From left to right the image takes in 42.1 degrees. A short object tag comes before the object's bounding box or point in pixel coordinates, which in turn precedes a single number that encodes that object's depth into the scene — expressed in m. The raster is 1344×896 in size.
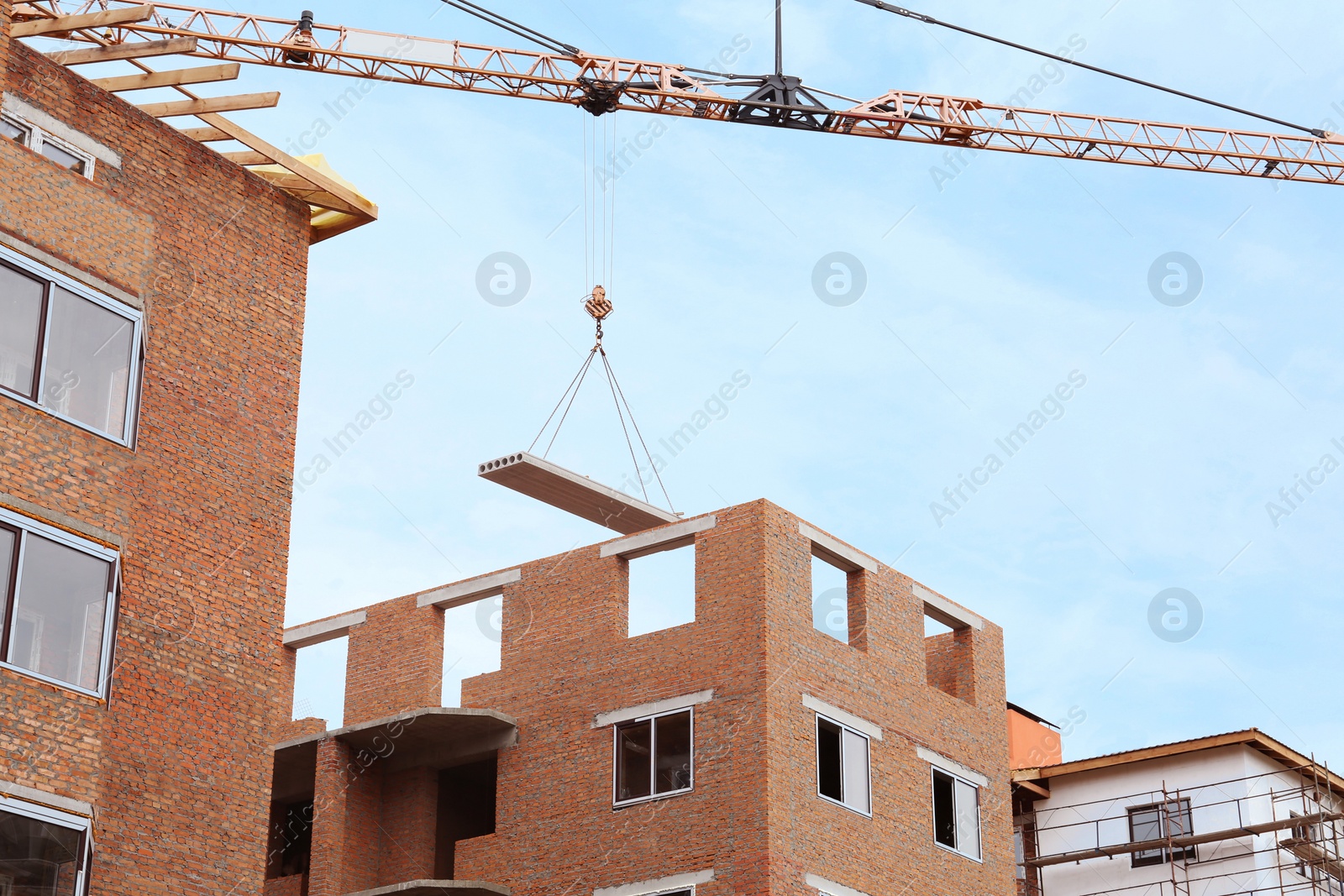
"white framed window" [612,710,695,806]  29.81
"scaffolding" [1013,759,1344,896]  38.78
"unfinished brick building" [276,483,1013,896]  29.27
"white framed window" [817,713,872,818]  30.08
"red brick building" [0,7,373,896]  18.30
